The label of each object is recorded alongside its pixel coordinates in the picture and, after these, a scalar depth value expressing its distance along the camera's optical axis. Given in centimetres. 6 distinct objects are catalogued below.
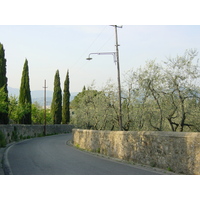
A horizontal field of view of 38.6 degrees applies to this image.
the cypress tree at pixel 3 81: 3754
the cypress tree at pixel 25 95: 5144
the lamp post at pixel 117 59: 1975
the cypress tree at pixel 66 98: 6606
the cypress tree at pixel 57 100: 6316
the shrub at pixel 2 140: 2602
